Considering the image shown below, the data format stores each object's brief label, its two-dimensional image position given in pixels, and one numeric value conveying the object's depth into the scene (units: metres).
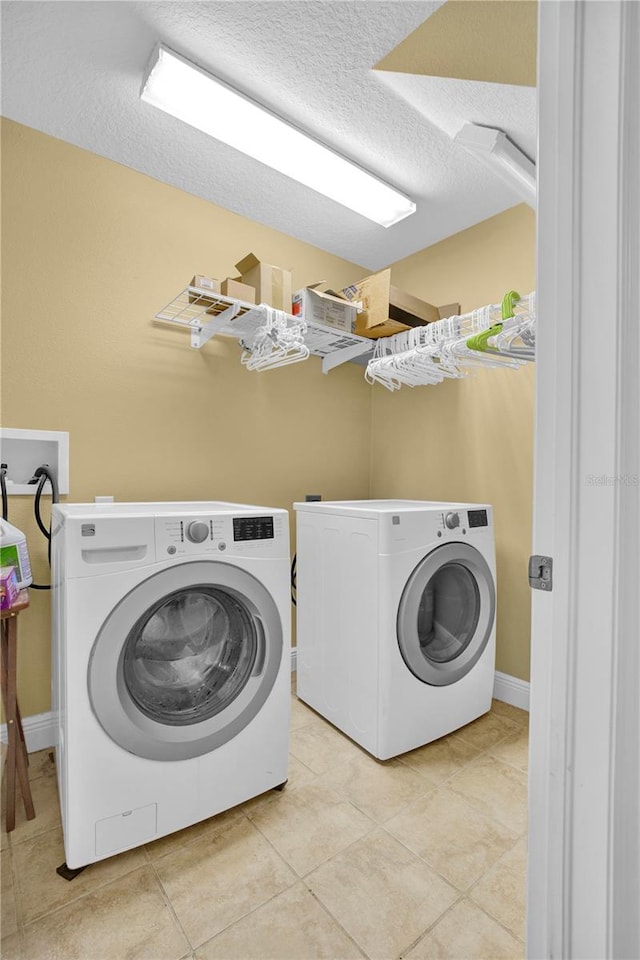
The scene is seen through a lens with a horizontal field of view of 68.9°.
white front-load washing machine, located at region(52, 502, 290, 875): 1.23
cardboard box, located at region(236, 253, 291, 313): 2.07
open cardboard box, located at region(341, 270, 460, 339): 2.22
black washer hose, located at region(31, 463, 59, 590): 1.82
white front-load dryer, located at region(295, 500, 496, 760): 1.75
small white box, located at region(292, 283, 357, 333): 2.12
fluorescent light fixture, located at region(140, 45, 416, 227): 1.57
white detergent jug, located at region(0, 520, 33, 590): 1.38
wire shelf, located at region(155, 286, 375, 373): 1.96
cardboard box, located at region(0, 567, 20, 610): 1.34
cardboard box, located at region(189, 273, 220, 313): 1.88
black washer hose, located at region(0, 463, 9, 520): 1.73
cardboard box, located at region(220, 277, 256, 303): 1.95
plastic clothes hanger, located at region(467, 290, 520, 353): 1.77
